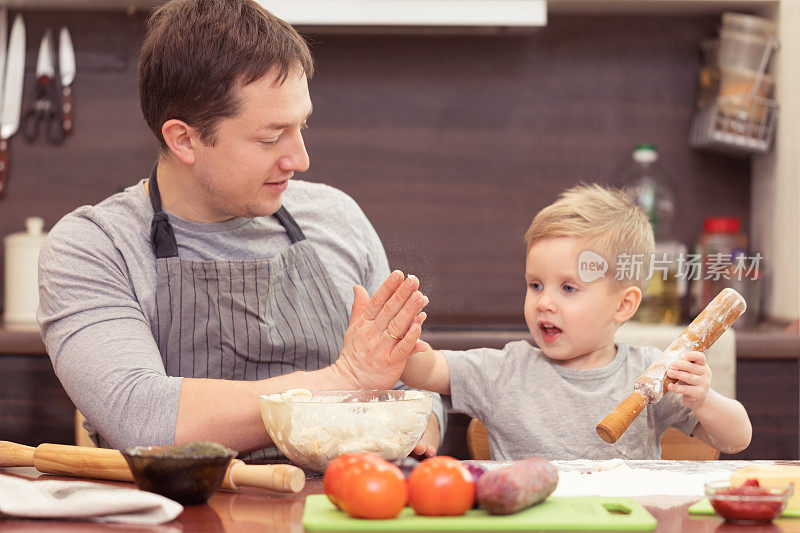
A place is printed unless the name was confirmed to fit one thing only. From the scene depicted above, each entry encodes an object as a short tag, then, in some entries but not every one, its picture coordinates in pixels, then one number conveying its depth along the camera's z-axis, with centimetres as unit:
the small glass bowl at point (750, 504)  201
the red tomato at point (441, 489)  199
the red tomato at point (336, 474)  199
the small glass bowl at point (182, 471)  205
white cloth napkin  201
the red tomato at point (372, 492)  197
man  237
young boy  253
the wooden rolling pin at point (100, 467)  211
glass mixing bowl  218
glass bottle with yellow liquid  305
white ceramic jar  393
